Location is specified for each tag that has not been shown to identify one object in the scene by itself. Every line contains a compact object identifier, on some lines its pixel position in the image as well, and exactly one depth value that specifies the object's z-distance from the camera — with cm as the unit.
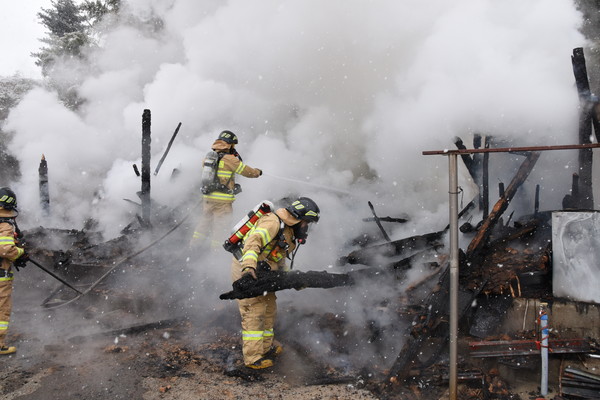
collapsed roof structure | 391
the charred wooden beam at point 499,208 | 494
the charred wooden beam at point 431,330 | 407
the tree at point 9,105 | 1499
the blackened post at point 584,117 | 521
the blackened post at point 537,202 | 577
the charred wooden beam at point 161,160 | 861
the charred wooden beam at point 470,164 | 689
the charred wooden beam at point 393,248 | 605
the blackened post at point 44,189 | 997
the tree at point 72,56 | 1859
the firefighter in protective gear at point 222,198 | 668
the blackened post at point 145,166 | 796
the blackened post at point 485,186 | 614
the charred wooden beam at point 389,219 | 712
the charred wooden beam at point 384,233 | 663
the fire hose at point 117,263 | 589
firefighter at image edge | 471
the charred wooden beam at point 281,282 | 404
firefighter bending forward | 427
